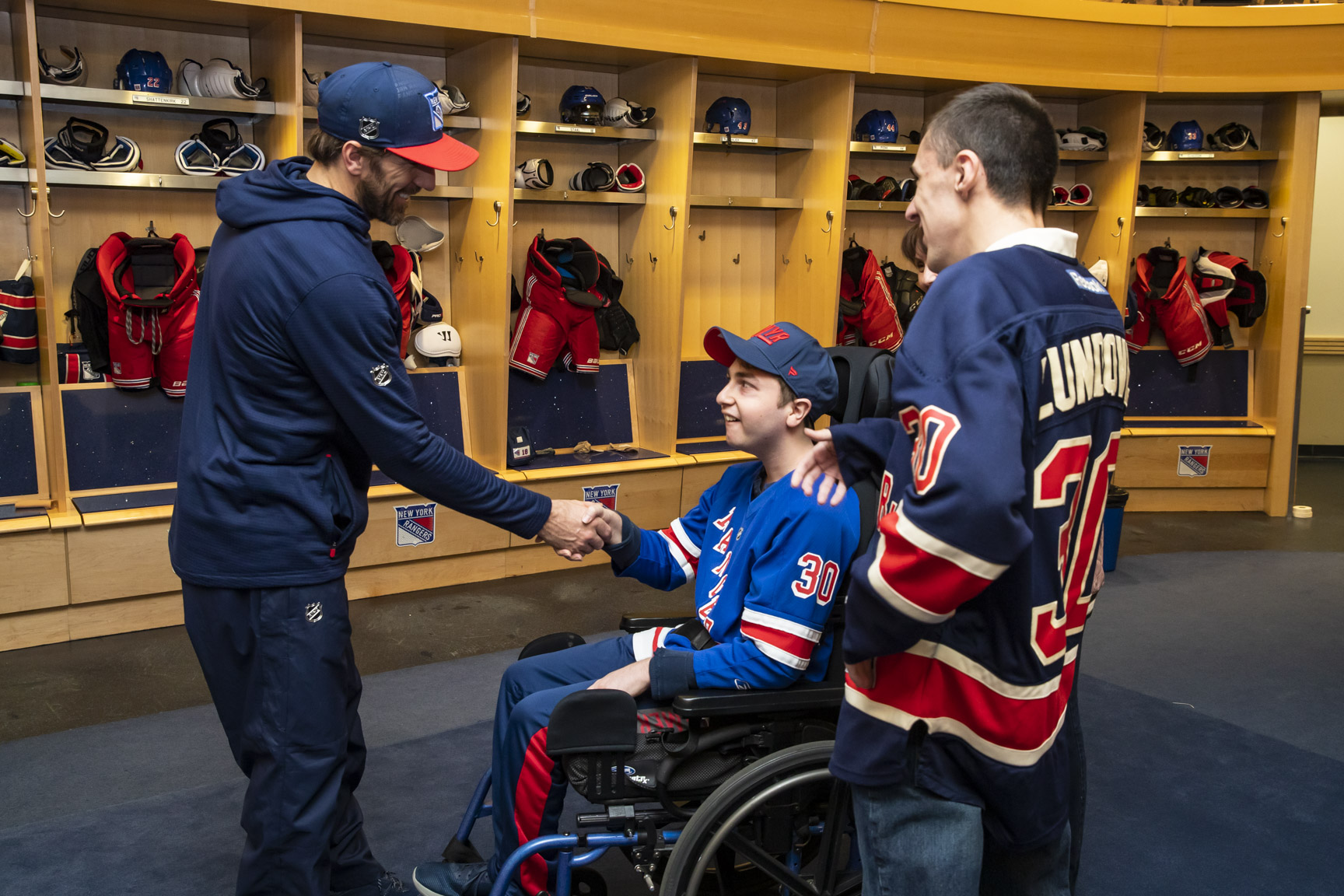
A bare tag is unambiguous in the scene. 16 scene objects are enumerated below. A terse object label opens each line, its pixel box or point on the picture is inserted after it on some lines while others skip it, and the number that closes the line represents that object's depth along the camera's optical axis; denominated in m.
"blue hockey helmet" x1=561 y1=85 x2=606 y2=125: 4.88
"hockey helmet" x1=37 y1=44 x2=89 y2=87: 3.86
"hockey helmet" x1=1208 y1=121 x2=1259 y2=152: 6.06
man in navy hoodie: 1.75
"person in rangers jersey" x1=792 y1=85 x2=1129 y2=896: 1.11
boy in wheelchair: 1.83
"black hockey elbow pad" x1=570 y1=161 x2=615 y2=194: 5.05
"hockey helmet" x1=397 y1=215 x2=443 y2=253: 4.72
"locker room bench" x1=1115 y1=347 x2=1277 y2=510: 6.09
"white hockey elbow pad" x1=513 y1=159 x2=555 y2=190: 4.90
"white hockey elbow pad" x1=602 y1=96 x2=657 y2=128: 4.94
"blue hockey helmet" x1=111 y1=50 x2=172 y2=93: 4.06
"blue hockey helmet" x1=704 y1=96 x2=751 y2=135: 5.36
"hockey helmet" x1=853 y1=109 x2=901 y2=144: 5.66
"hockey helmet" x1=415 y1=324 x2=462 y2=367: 4.84
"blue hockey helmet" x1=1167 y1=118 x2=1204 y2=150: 6.15
